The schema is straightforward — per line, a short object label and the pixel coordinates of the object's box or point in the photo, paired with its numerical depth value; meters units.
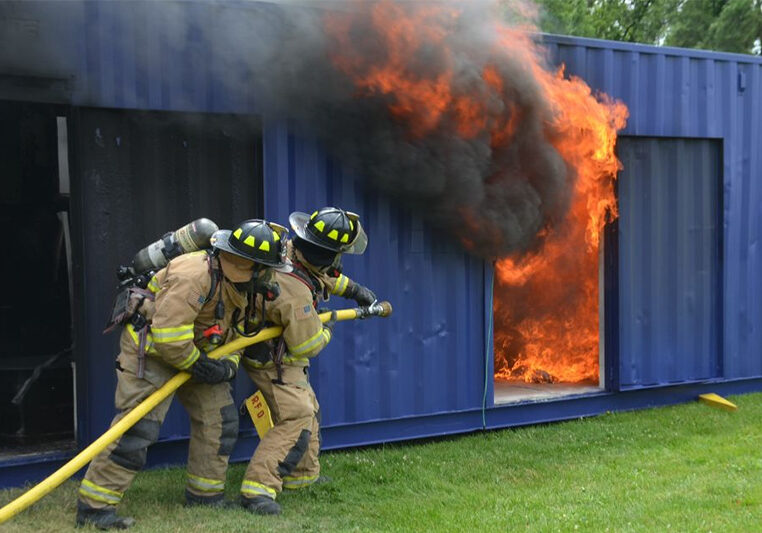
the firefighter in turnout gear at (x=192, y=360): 5.30
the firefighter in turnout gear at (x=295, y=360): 5.75
